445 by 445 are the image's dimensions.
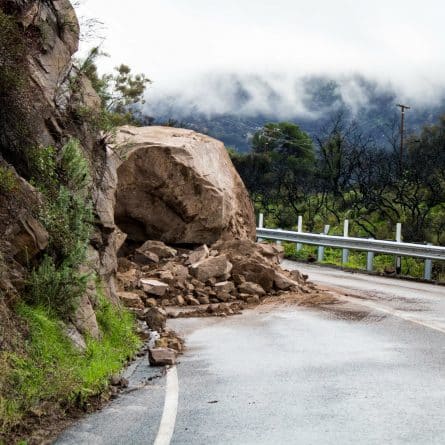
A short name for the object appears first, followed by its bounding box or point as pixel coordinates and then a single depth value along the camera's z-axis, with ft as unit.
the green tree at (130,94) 141.28
